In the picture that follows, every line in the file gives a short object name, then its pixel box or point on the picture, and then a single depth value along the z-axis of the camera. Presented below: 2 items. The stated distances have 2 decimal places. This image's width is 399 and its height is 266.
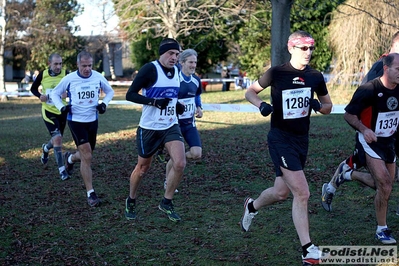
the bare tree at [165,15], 28.61
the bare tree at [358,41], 23.50
